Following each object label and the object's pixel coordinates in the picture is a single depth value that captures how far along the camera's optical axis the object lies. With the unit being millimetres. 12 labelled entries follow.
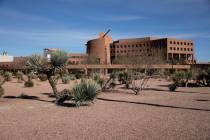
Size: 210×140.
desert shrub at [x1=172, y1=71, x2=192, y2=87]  26738
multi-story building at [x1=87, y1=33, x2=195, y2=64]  88304
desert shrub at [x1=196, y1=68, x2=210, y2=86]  25964
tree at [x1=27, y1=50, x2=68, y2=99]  14052
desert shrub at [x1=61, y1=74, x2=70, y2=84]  30223
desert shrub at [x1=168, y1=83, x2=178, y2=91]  20961
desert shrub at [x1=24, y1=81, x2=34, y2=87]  23886
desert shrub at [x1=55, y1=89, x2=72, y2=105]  12951
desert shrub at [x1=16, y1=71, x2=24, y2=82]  34095
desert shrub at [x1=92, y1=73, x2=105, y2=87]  21771
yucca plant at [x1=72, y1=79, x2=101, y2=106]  12159
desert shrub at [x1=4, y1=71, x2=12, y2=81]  34122
